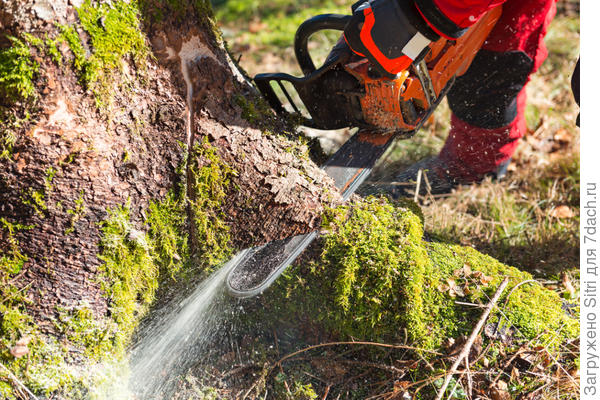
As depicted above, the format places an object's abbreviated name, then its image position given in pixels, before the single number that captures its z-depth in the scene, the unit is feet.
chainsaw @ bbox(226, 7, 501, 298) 5.56
